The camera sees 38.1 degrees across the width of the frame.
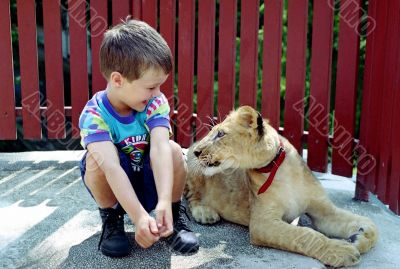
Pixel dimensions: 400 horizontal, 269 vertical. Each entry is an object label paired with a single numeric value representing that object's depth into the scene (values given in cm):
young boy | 280
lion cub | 311
